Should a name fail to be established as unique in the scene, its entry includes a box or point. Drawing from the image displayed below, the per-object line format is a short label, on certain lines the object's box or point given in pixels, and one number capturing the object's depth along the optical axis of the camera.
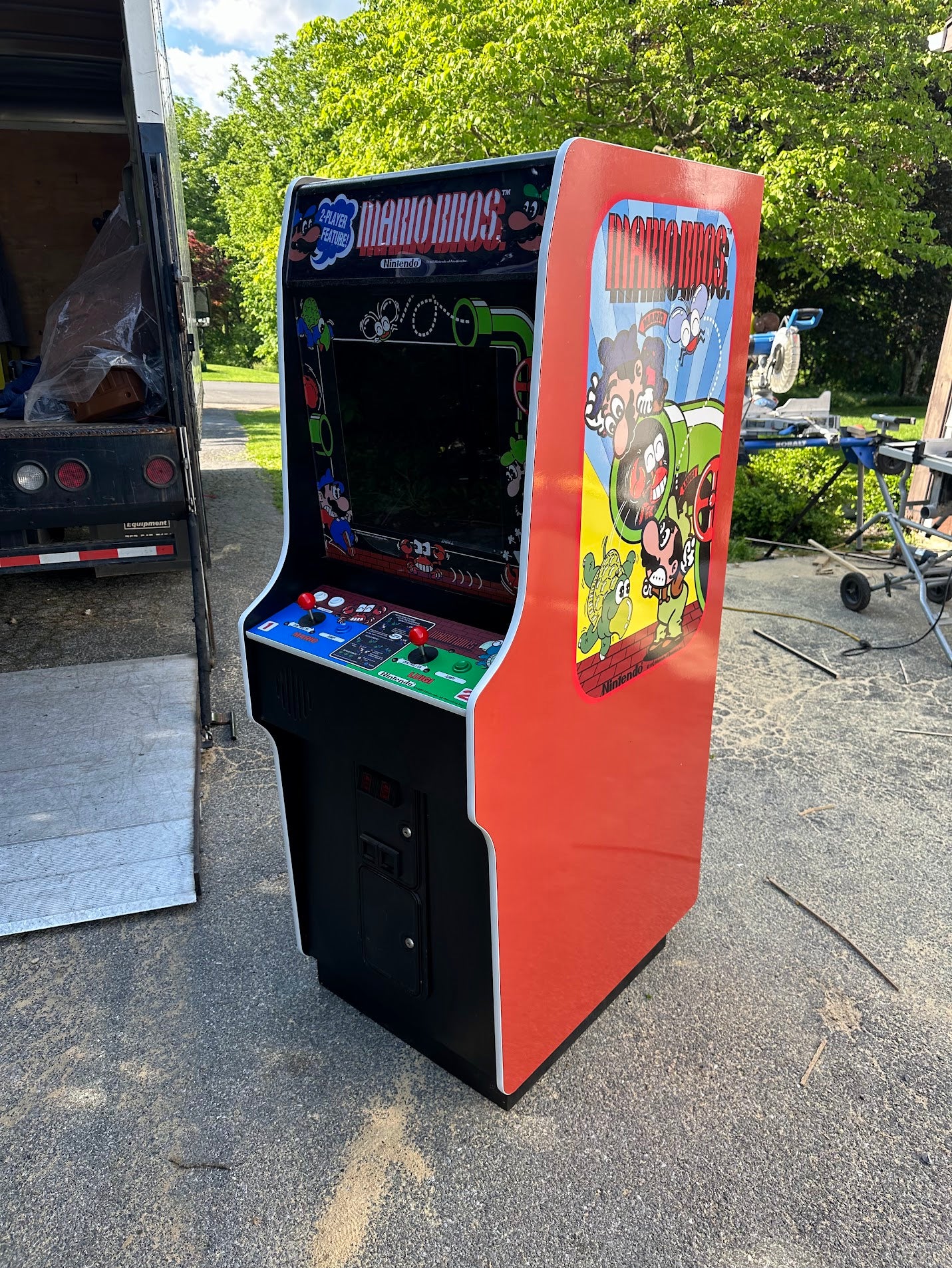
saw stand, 4.85
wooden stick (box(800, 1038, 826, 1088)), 2.38
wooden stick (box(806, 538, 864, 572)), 6.33
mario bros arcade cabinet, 1.73
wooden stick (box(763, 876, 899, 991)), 2.76
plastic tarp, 3.71
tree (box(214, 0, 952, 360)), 8.98
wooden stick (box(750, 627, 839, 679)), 4.86
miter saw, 6.95
